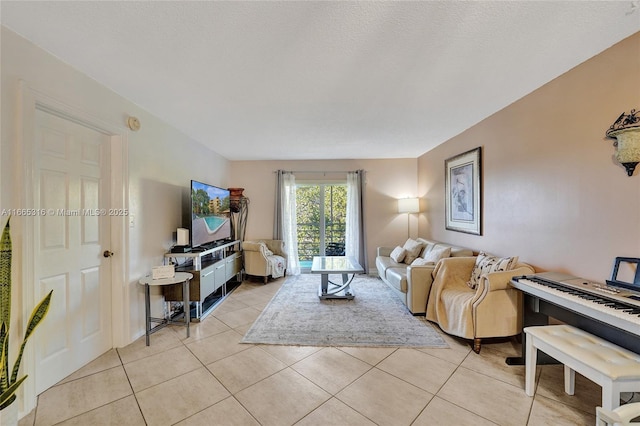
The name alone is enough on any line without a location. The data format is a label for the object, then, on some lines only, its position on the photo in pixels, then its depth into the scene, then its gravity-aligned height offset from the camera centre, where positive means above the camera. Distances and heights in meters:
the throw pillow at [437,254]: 3.19 -0.59
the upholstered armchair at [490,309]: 2.15 -0.91
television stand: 2.80 -0.86
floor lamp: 4.63 +0.12
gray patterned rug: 2.40 -1.29
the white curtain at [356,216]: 4.91 -0.10
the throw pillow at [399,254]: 3.94 -0.72
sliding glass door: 5.21 -0.22
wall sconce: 1.49 +0.44
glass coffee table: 3.34 -0.83
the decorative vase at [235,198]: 4.84 +0.30
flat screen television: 3.12 -0.04
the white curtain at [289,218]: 4.97 -0.12
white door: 1.73 -0.24
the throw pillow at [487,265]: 2.28 -0.56
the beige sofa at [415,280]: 2.90 -0.88
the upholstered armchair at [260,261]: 4.31 -0.89
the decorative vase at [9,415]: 1.29 -1.11
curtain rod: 5.03 +0.86
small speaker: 2.95 -0.30
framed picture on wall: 3.07 +0.26
